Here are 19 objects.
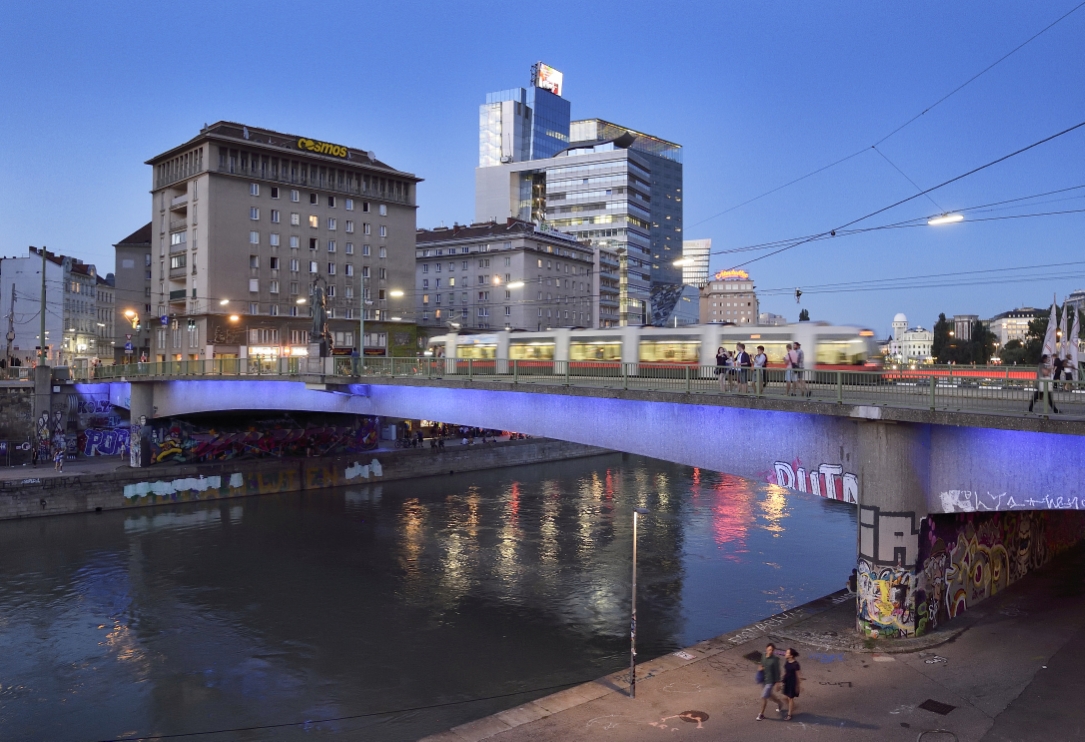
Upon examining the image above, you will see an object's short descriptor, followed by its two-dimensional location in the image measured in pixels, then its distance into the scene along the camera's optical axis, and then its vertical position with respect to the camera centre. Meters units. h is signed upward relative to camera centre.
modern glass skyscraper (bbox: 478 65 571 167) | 193.25 +55.58
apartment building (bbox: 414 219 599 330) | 102.75 +11.02
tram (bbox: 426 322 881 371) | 29.89 +0.69
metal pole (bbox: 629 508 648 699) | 16.47 -6.41
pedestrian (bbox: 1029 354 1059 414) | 16.09 -0.27
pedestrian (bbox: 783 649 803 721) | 15.02 -5.94
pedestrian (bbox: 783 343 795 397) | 20.73 -0.44
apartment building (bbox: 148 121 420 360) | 69.62 +10.38
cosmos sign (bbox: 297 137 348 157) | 74.56 +19.51
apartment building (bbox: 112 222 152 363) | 97.94 +9.40
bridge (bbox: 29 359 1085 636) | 17.48 -2.18
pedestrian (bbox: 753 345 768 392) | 21.23 -0.15
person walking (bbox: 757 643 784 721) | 15.24 -5.86
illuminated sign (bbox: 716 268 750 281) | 195.16 +20.70
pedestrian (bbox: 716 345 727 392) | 22.23 -0.05
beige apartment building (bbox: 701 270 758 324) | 194.99 +18.60
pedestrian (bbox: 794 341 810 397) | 20.47 -0.37
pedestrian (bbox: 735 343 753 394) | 21.67 -0.34
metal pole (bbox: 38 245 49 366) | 52.57 -0.14
